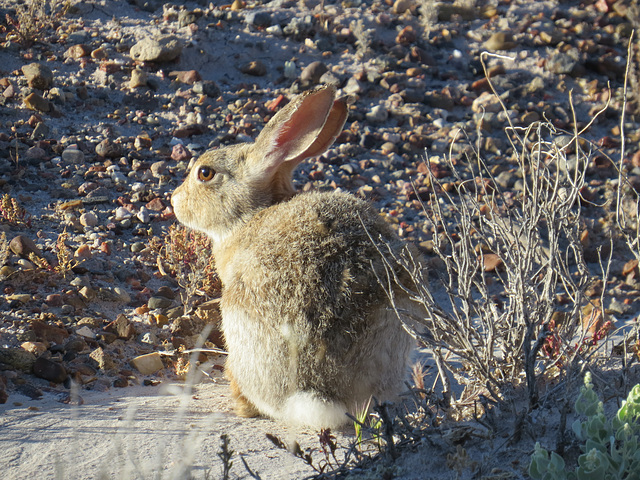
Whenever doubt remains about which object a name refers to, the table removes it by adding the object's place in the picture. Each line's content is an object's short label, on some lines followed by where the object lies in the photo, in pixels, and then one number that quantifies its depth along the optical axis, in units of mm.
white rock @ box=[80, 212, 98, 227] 11781
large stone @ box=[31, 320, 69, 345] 8984
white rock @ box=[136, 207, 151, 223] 12125
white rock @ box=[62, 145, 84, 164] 13250
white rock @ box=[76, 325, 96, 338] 9352
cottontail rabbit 7219
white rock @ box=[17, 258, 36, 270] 10203
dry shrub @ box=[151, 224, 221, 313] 10609
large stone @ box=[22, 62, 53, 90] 14531
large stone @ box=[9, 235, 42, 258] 10453
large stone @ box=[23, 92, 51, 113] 14055
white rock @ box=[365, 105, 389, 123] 14977
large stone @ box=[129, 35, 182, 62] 15695
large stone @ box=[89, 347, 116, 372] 8867
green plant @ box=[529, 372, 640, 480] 4551
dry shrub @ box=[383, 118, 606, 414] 6227
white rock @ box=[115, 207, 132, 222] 12125
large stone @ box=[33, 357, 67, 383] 8359
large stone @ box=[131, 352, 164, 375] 9141
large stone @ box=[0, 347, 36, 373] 8328
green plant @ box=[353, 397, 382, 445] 6170
